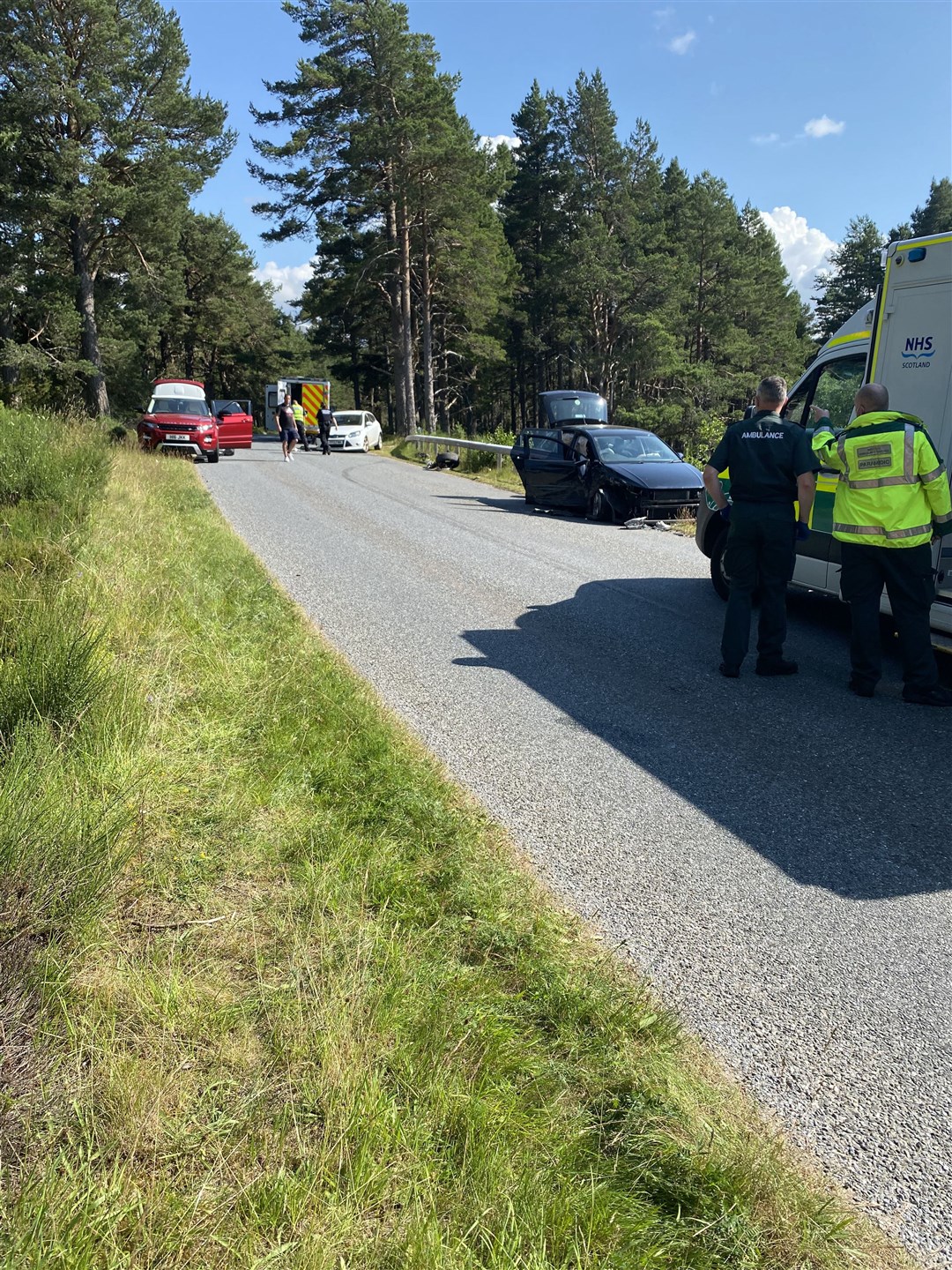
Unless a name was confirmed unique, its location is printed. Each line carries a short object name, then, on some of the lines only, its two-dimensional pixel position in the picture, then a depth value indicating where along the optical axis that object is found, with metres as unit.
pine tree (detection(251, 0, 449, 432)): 31.59
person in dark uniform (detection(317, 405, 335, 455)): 30.70
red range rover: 23.98
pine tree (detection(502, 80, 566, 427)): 47.12
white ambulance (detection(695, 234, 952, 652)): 6.29
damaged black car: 14.32
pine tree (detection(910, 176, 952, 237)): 56.75
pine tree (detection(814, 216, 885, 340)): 56.12
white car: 33.59
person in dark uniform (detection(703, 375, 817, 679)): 6.50
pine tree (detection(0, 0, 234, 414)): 29.09
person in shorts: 26.92
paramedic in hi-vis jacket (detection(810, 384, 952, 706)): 5.95
